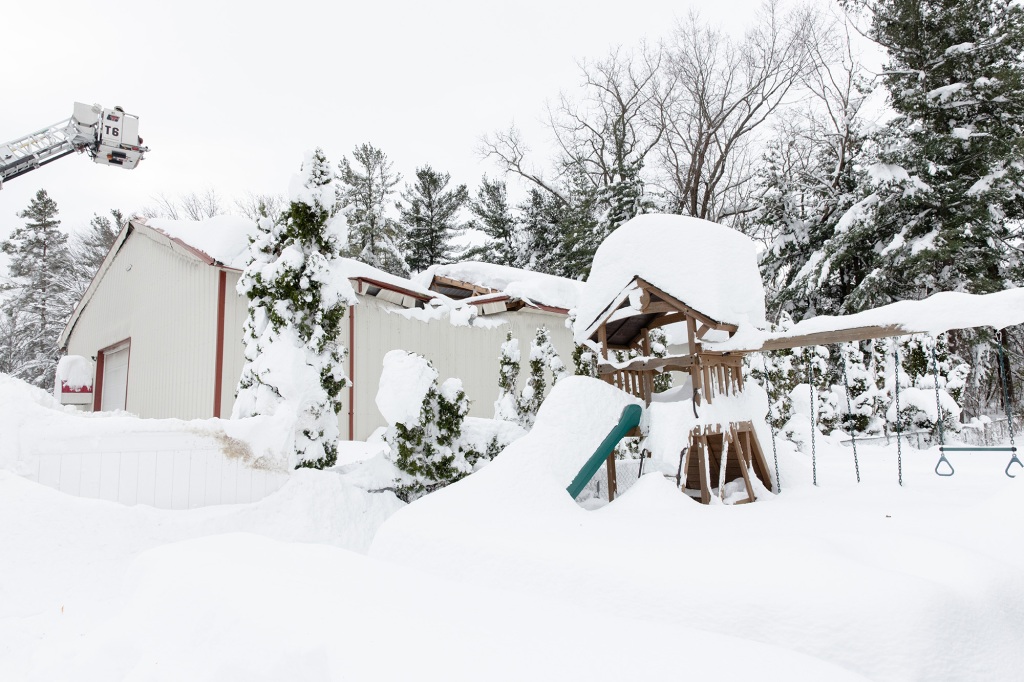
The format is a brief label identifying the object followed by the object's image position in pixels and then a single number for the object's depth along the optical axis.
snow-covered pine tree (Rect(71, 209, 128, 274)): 27.83
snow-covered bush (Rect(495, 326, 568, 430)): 9.02
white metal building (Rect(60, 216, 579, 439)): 9.12
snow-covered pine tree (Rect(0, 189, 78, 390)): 24.67
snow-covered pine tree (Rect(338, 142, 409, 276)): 25.67
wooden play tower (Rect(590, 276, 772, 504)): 5.17
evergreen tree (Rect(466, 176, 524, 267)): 26.11
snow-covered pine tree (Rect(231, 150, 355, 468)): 6.18
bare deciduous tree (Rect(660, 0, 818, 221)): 20.86
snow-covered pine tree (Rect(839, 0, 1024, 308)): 13.23
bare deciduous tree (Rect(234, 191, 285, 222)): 24.29
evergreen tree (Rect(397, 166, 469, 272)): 26.53
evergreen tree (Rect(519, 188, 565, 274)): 25.14
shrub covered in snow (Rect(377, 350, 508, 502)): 5.83
